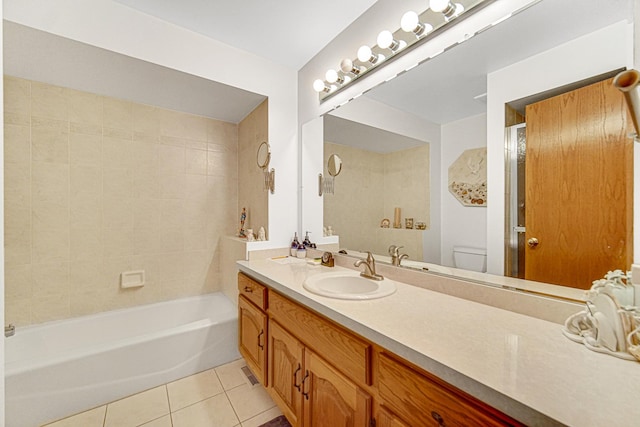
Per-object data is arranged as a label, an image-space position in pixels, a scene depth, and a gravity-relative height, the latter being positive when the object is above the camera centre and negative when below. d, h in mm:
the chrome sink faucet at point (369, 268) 1366 -304
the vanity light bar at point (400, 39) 1131 +900
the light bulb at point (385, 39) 1376 +931
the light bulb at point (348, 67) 1616 +917
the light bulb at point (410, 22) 1247 +927
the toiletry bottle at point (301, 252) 2014 -312
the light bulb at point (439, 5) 1132 +918
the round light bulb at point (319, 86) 1840 +910
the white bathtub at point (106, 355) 1386 -917
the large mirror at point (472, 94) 812 +487
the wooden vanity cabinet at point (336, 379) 632 -561
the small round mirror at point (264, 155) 2038 +467
